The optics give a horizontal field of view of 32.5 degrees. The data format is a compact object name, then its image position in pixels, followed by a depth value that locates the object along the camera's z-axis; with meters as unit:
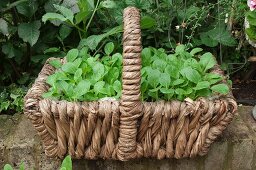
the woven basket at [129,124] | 1.38
